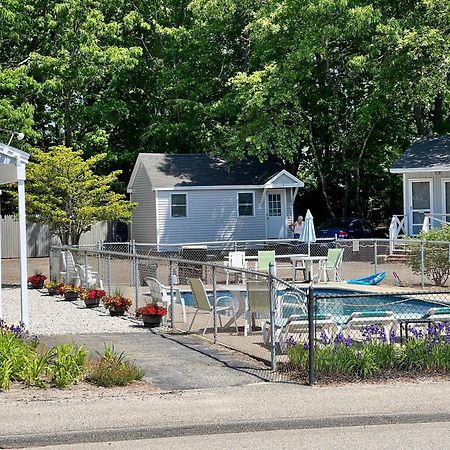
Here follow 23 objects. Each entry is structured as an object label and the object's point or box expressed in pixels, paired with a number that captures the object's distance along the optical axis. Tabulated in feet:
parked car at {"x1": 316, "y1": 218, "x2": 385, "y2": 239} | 126.52
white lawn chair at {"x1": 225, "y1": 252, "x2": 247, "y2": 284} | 87.76
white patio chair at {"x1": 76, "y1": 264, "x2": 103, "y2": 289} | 74.84
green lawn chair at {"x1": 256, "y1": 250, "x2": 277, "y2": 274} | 84.89
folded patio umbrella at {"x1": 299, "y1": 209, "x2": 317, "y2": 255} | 97.44
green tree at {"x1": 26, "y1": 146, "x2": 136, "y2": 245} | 95.71
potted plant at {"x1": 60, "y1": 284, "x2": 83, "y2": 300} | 74.08
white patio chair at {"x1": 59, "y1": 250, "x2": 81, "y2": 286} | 78.84
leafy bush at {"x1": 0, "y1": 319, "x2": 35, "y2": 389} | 35.45
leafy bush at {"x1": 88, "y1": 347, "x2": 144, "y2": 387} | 35.94
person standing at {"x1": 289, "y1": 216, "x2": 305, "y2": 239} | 127.75
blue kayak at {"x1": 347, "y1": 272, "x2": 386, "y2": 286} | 77.46
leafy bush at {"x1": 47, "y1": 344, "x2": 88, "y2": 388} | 35.60
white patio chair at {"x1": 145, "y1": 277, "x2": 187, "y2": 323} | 58.18
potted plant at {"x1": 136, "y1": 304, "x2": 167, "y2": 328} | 55.52
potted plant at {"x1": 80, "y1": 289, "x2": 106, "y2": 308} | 67.92
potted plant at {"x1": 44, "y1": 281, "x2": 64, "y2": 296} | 77.67
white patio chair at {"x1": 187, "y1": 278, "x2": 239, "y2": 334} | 51.83
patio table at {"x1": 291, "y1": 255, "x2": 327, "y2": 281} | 85.44
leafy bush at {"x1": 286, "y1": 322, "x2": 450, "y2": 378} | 36.86
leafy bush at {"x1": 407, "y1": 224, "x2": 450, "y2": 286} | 77.46
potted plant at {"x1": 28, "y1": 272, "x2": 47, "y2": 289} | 85.92
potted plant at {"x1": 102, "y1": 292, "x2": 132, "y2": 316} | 62.13
